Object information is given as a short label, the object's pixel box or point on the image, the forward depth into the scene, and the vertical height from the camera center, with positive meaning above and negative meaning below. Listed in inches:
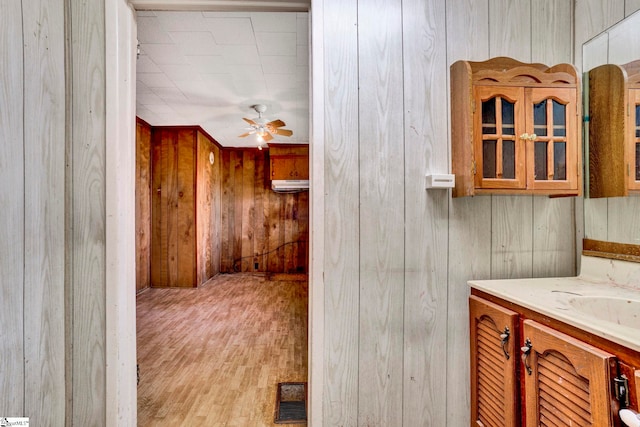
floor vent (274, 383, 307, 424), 67.3 -45.7
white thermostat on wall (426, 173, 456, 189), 54.9 +5.8
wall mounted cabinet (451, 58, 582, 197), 53.1 +14.5
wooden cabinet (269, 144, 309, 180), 219.1 +38.3
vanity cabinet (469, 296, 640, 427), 32.9 -20.9
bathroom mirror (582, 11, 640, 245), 50.9 +2.2
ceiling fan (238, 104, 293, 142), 147.0 +44.5
